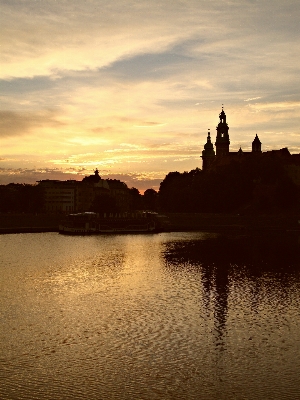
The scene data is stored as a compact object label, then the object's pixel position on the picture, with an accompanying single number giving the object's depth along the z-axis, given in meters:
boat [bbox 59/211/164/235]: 105.94
